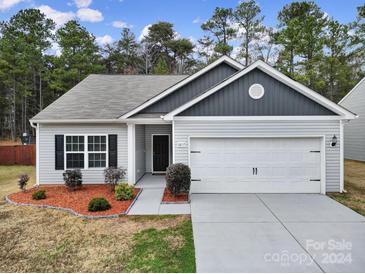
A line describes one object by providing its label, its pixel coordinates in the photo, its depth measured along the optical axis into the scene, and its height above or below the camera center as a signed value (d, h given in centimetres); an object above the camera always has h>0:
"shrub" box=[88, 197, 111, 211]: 730 -204
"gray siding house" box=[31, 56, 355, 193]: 903 -5
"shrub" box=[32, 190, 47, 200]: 862 -205
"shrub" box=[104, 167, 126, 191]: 955 -152
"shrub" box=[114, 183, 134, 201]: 838 -193
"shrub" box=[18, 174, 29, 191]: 957 -171
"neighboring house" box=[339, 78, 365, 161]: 1809 +41
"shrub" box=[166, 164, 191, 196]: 831 -146
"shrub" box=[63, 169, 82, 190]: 979 -168
